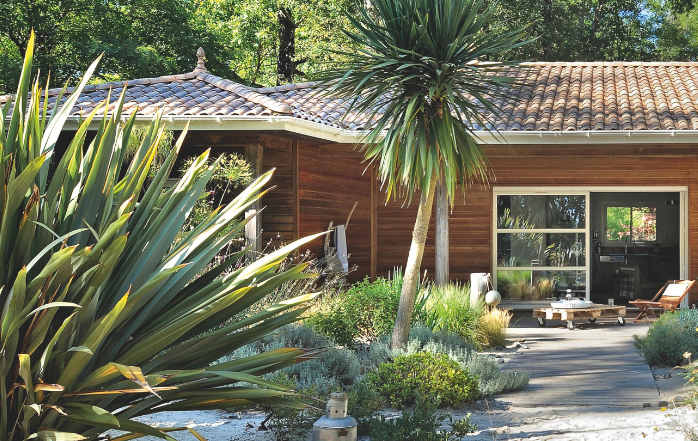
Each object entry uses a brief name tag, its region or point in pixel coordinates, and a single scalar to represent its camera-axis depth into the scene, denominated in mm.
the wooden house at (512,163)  10500
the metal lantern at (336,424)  4059
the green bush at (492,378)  6293
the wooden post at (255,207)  9969
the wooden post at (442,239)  11031
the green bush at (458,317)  8578
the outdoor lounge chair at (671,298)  10784
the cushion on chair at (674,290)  11047
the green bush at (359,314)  7941
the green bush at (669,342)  7242
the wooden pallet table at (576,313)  10698
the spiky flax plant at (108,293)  2557
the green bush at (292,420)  4914
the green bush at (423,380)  5746
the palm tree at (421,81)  6879
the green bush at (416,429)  4586
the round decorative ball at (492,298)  10422
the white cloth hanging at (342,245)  11289
